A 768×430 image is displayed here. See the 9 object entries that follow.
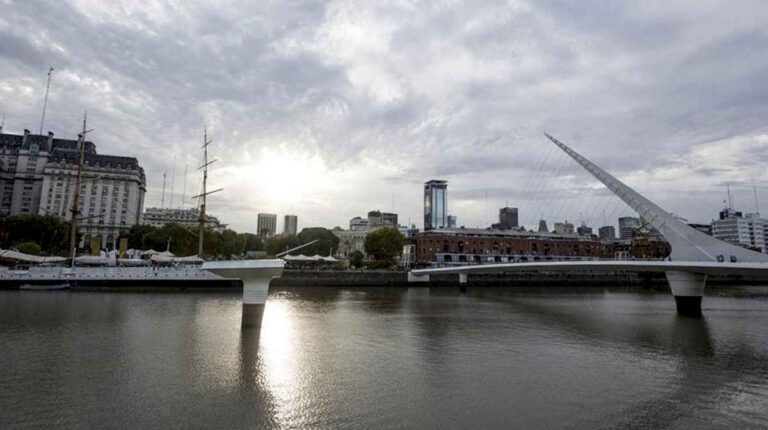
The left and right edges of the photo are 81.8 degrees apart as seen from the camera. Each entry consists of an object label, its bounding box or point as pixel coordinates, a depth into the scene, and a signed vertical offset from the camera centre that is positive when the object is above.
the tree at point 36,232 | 75.94 +4.09
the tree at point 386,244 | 91.94 +3.76
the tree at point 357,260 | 96.31 +0.36
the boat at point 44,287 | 49.97 -3.55
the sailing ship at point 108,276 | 51.56 -2.26
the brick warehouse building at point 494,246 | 105.50 +4.53
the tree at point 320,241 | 122.50 +5.55
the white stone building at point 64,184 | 122.44 +20.41
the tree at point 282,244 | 120.44 +4.45
